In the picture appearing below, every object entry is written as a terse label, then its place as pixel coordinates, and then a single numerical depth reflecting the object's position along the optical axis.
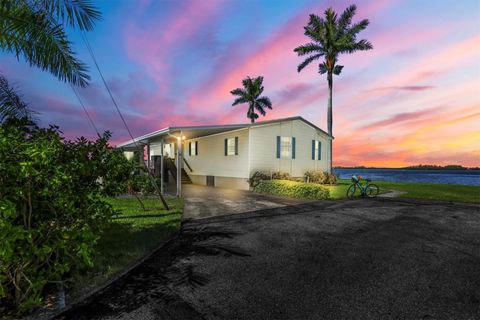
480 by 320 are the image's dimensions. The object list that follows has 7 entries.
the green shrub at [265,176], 14.62
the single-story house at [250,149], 14.92
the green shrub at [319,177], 17.53
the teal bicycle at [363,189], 11.73
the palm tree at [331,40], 21.88
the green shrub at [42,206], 2.54
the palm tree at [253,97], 35.59
